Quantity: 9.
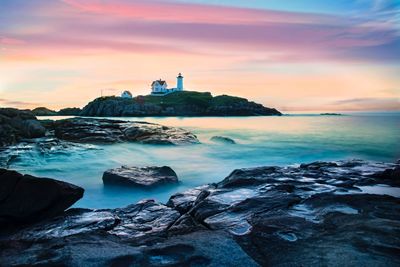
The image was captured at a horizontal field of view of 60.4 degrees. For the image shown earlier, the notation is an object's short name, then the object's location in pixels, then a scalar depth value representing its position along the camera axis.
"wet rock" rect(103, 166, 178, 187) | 9.98
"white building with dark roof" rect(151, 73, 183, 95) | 126.57
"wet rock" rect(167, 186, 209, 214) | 6.54
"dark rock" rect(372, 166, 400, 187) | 7.31
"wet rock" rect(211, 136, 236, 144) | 24.27
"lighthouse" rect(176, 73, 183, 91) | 130.12
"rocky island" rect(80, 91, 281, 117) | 97.88
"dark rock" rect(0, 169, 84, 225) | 5.85
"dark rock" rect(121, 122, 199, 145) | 21.67
